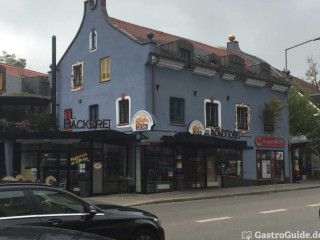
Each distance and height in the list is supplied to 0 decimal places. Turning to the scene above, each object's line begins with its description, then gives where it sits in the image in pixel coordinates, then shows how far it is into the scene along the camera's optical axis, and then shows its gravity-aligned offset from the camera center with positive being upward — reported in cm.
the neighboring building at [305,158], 2942 -20
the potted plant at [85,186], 1900 -133
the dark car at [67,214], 529 -81
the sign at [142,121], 1939 +186
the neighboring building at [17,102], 2320 +421
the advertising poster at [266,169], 2720 -89
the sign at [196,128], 2200 +167
